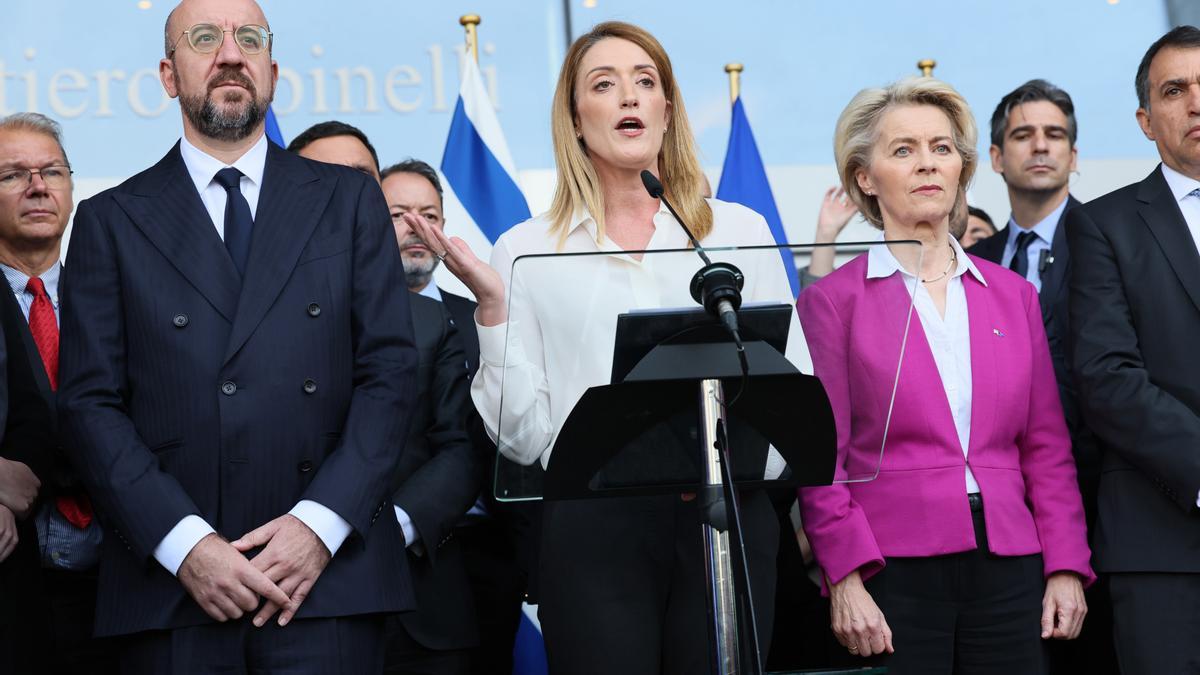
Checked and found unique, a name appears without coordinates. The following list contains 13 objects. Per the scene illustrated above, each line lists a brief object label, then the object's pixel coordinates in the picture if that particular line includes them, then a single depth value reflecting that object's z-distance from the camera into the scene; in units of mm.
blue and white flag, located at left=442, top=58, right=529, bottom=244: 10602
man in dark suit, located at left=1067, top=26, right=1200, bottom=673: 5898
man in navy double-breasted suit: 4738
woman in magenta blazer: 5770
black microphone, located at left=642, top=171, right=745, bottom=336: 3967
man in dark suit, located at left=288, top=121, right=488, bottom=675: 6355
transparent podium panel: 4164
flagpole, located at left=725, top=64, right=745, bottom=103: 12203
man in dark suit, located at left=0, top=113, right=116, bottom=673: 6199
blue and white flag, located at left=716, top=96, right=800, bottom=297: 11320
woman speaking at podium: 4633
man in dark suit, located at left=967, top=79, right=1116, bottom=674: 8711
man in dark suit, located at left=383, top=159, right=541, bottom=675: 7484
